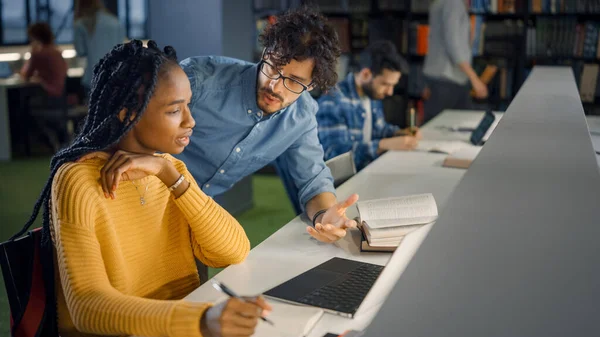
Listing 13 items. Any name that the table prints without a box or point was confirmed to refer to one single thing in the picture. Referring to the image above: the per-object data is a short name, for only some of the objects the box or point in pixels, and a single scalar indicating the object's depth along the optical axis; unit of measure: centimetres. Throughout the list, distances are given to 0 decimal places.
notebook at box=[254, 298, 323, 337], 127
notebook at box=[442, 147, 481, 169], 289
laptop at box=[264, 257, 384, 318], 139
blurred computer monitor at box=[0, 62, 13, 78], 688
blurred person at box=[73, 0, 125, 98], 584
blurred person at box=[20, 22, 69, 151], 620
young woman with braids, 116
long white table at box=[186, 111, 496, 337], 133
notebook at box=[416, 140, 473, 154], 326
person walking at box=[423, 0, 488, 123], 505
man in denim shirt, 183
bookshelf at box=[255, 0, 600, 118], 550
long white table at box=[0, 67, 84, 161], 604
